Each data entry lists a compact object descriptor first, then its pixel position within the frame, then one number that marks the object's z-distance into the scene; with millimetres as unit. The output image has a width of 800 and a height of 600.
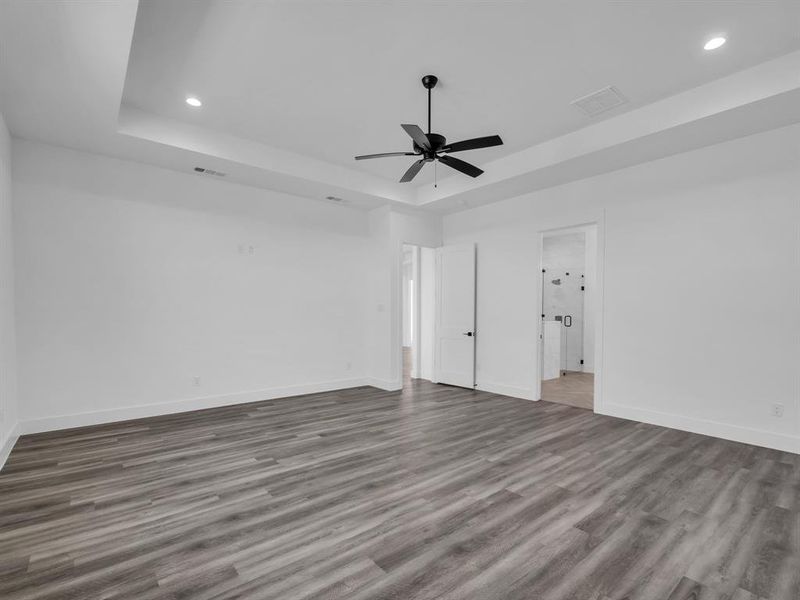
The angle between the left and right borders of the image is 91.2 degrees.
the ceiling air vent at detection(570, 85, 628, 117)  3682
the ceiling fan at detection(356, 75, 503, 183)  3344
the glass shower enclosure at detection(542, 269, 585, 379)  8633
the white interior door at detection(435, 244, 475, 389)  6602
